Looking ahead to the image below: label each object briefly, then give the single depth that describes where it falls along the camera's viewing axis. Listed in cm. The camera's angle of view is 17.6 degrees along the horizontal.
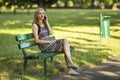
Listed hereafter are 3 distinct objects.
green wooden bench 874
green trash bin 1506
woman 897
